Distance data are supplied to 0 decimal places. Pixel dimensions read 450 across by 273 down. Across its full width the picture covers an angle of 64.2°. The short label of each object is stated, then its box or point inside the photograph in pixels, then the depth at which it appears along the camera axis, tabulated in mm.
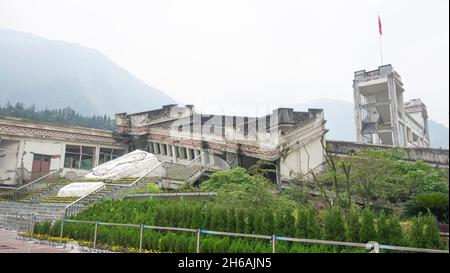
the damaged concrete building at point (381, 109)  26781
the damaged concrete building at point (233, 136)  19578
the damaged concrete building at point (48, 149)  22000
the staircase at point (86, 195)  13966
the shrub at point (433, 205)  10430
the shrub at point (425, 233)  6230
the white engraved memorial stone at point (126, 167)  18750
